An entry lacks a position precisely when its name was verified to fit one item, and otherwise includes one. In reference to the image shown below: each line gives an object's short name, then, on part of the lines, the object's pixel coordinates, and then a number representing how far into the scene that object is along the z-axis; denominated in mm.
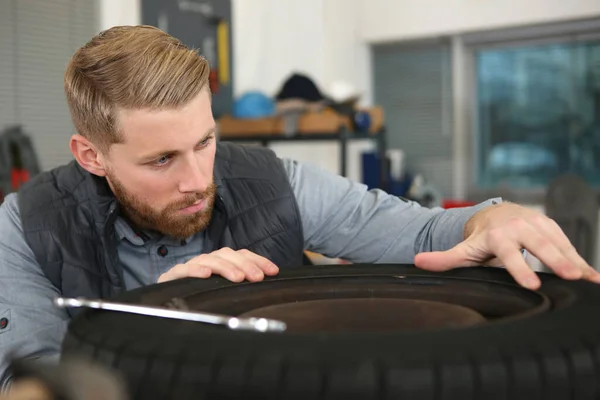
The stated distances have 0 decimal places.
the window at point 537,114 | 4273
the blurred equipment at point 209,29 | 3561
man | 1168
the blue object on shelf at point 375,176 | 4312
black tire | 496
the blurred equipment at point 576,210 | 3264
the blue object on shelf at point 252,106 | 3838
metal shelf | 3816
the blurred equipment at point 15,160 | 2832
